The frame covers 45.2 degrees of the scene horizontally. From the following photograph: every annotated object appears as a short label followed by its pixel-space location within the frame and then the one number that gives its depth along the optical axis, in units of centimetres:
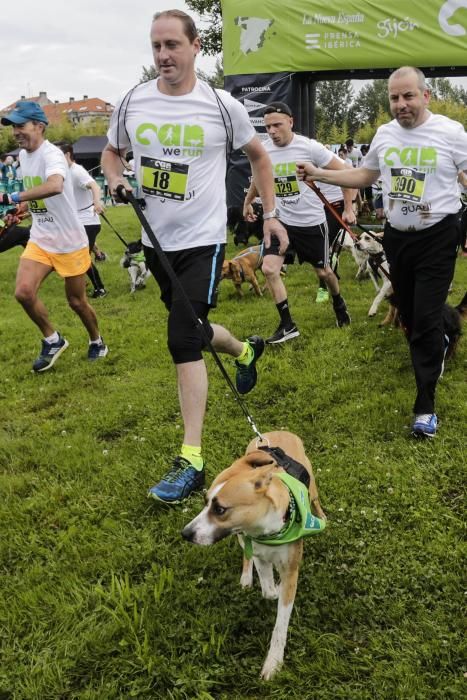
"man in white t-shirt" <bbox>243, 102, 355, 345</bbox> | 613
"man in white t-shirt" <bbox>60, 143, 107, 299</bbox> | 698
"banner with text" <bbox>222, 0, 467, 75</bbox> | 1193
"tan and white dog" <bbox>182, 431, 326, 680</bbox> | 216
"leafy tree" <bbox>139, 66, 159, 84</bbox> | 7268
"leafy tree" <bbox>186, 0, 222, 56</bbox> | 2987
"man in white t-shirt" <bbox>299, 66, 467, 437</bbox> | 379
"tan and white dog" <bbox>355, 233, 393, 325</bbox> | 666
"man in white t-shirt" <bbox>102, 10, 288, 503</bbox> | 320
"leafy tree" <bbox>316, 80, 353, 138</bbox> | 7338
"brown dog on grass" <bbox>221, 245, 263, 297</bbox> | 855
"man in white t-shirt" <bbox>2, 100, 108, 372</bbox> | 526
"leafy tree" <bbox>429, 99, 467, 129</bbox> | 3295
